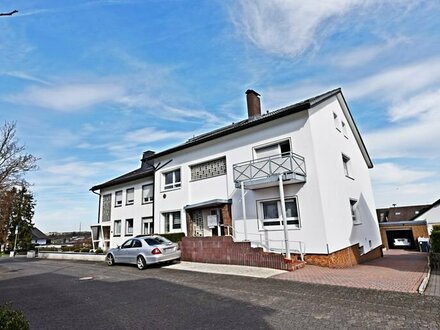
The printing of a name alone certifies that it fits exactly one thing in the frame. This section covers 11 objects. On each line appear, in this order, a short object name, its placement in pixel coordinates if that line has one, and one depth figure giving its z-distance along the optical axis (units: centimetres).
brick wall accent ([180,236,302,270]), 1144
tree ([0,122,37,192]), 2055
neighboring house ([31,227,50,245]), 6869
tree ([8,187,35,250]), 4381
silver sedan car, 1273
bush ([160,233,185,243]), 1677
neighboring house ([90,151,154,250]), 2125
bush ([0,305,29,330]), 303
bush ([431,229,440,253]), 1241
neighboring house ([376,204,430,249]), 3206
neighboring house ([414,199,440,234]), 3196
